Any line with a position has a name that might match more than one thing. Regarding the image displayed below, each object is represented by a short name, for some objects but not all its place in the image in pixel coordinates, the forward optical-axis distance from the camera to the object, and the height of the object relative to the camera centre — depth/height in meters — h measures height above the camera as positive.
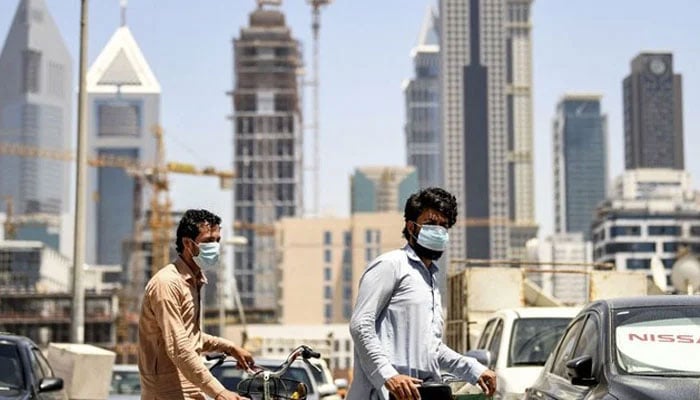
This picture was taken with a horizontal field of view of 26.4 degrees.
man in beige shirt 6.80 -0.31
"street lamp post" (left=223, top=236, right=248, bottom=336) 48.44 +0.46
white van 12.73 -0.75
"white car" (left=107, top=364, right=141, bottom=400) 19.81 -1.70
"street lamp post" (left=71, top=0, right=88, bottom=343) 22.31 +0.78
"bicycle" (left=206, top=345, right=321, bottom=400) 6.81 -0.60
